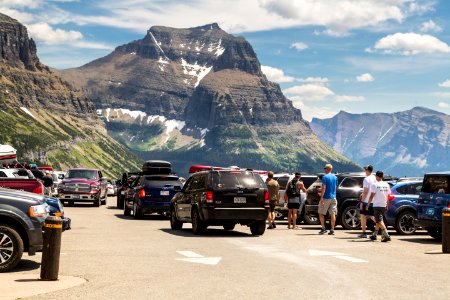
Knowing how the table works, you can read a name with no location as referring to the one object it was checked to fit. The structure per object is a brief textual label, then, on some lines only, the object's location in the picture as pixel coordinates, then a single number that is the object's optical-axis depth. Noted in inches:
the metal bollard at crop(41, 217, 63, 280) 458.0
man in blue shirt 898.1
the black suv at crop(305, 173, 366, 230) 1018.1
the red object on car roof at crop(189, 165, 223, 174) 1747.3
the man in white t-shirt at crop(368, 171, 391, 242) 819.4
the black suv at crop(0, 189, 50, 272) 494.3
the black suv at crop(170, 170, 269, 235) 852.0
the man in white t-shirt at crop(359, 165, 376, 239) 840.3
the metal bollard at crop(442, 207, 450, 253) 681.0
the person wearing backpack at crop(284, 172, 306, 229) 999.6
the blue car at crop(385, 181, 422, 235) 931.3
